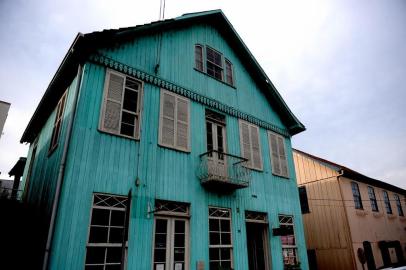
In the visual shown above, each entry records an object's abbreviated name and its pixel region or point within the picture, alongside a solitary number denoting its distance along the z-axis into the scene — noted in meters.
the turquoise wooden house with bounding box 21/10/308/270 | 6.91
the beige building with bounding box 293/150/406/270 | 16.08
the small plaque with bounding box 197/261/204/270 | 8.15
